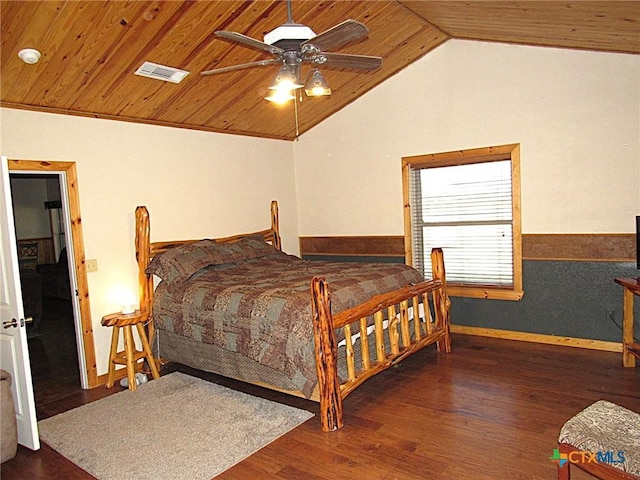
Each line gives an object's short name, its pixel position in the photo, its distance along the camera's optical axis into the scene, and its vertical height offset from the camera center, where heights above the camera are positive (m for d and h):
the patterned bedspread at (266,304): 3.33 -0.70
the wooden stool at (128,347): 4.06 -1.10
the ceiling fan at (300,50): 2.52 +0.94
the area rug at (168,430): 2.84 -1.45
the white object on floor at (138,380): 4.18 -1.41
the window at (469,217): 4.93 -0.14
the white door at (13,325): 2.97 -0.60
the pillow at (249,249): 5.05 -0.36
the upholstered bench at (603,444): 1.95 -1.07
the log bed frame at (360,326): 3.11 -0.93
